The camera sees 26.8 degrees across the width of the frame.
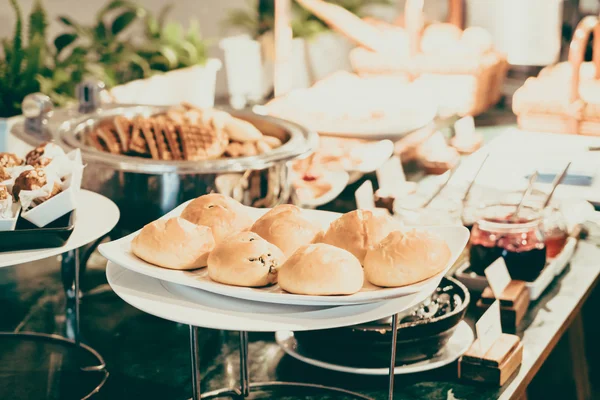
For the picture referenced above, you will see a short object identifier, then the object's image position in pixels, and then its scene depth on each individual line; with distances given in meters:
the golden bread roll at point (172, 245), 1.12
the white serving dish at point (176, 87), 3.09
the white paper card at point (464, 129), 2.21
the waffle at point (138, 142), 1.60
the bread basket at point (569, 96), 2.10
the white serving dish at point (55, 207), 1.23
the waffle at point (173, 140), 1.59
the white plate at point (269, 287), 1.06
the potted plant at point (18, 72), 2.92
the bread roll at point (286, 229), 1.17
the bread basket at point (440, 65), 2.44
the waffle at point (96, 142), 1.65
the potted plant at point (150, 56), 3.36
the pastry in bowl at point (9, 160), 1.35
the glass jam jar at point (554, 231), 1.63
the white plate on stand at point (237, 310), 1.06
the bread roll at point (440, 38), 2.48
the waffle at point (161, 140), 1.58
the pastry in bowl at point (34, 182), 1.26
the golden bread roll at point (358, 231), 1.16
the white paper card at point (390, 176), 1.78
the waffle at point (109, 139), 1.62
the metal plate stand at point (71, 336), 1.36
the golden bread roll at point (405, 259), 1.09
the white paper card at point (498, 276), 1.40
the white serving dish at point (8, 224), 1.20
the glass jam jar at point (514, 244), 1.50
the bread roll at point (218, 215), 1.20
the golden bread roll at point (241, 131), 1.65
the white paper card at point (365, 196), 1.54
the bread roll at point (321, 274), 1.07
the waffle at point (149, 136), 1.58
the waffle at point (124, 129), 1.63
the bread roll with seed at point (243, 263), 1.09
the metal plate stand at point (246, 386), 1.30
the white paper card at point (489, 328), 1.28
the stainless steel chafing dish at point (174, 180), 1.47
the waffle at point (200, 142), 1.57
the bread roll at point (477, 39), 2.50
